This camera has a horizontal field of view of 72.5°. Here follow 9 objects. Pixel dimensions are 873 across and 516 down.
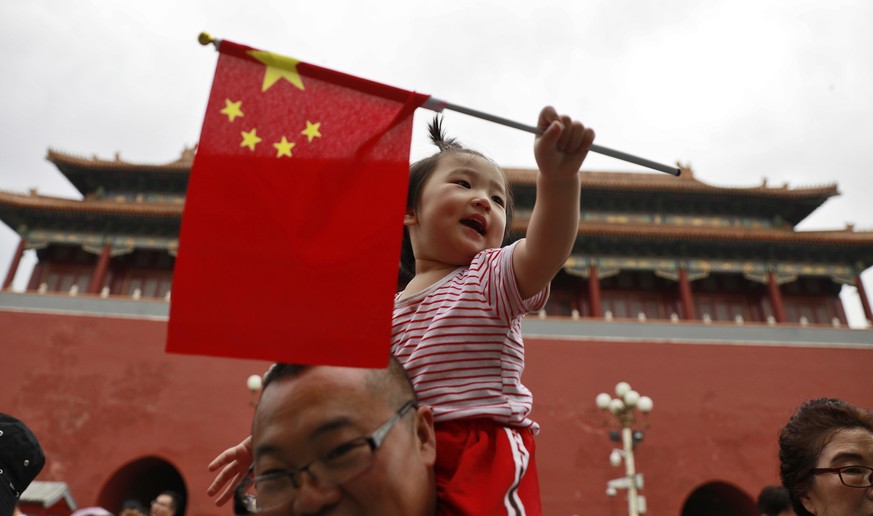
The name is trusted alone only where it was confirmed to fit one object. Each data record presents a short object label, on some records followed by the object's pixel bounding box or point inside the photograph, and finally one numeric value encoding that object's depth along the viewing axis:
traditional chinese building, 9.04
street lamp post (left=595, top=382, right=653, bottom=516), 7.44
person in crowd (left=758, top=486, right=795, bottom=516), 2.69
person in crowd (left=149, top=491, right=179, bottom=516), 4.07
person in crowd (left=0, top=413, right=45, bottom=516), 1.52
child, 0.99
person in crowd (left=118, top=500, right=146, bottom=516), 4.51
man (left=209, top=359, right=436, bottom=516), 0.81
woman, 1.42
